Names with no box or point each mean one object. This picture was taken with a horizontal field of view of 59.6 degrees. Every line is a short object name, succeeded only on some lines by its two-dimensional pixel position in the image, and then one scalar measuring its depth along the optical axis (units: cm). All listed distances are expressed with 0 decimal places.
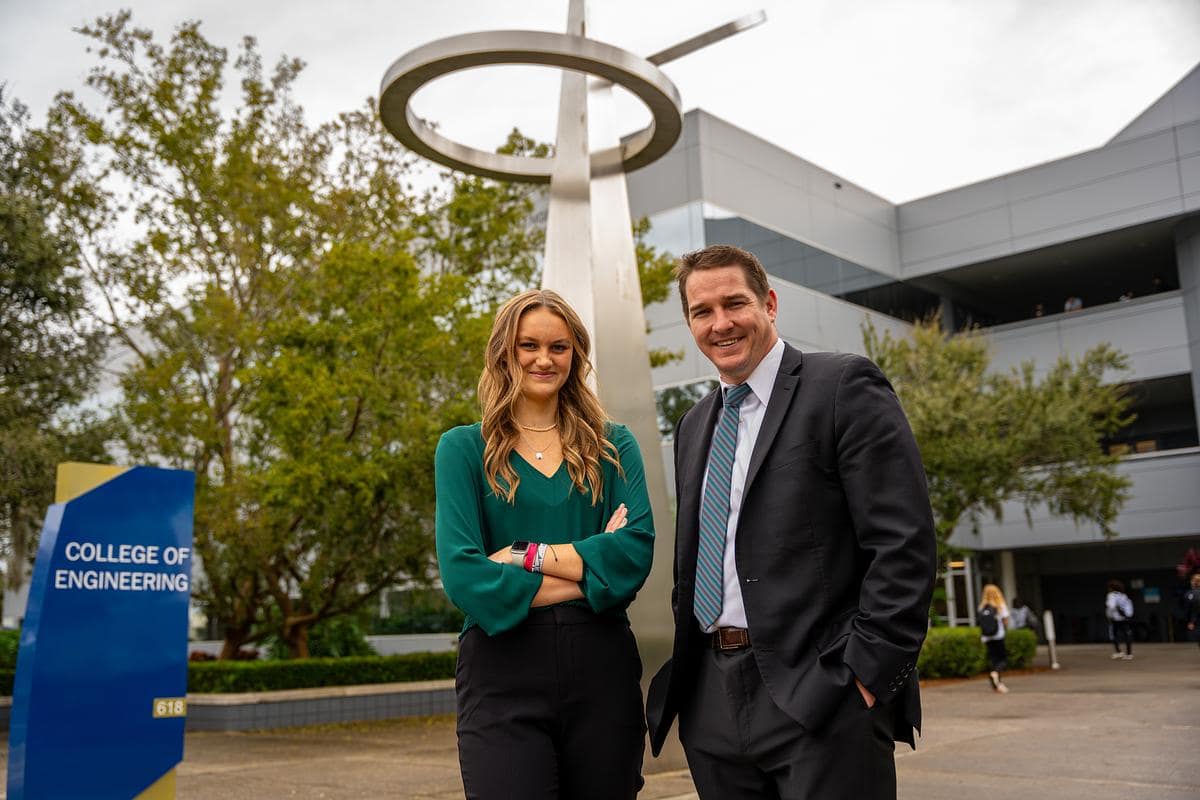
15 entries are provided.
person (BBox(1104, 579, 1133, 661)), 2459
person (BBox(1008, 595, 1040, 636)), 2647
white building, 2706
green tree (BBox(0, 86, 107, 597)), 1537
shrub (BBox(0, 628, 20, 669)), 1529
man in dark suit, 238
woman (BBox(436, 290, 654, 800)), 258
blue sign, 537
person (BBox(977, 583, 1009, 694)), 1625
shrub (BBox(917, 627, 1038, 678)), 1966
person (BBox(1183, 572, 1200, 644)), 1697
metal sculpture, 721
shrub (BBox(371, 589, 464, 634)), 3005
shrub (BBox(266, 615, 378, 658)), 1903
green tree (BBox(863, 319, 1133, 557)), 2106
